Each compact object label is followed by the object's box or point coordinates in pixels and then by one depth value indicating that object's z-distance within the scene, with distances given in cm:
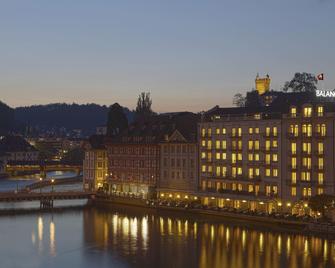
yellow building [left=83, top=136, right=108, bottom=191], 11338
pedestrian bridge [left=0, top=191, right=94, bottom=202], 9564
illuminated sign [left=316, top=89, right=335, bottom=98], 7919
